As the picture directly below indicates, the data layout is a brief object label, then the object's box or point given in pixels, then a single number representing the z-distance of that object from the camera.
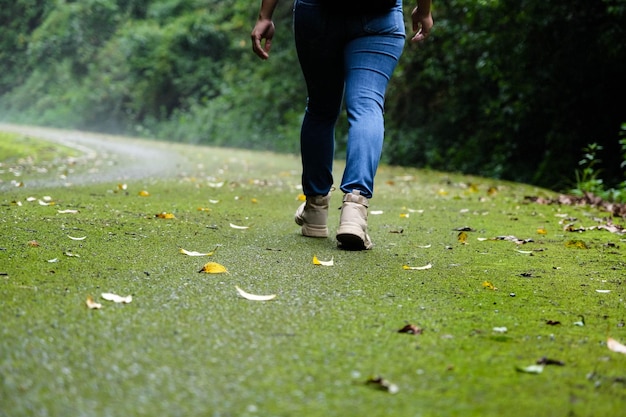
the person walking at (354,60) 7.19
